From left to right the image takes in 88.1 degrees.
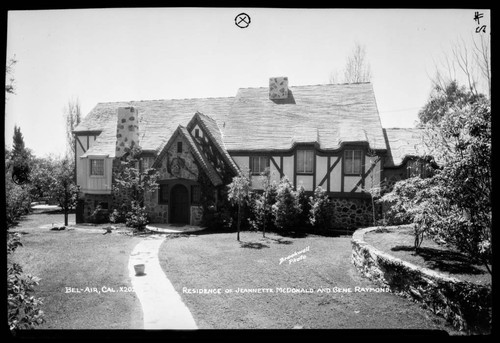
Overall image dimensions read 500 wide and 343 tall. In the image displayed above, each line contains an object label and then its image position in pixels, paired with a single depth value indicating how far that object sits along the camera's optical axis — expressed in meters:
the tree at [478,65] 5.25
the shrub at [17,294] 3.71
